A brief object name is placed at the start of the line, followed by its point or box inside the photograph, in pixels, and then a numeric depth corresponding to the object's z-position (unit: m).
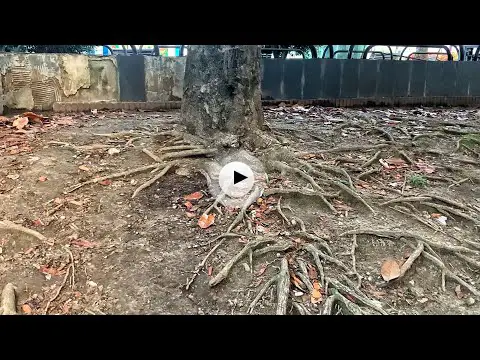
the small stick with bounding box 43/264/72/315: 2.66
